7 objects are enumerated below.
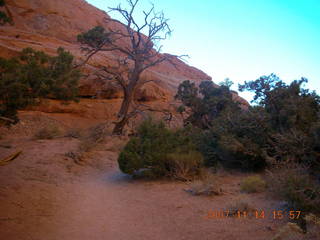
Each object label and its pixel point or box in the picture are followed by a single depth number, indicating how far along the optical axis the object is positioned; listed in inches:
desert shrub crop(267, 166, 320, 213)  211.9
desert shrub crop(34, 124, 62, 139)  599.5
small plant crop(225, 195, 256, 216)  235.8
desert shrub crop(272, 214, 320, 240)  162.6
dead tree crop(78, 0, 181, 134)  714.2
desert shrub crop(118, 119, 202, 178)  365.7
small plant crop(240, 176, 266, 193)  300.8
